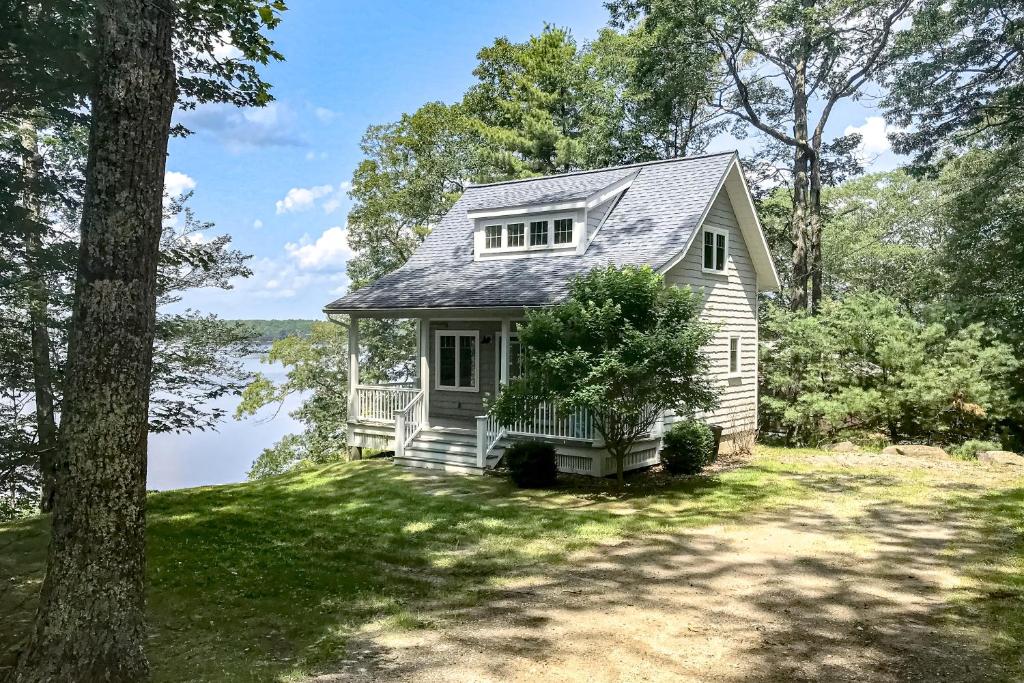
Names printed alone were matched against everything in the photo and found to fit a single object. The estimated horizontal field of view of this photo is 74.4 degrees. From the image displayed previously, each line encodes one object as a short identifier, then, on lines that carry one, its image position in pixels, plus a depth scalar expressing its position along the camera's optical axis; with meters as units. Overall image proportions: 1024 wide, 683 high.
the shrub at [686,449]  14.02
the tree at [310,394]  25.88
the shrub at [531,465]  12.89
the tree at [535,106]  29.06
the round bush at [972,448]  15.37
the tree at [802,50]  20.47
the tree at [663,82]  21.66
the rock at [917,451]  15.52
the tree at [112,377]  4.57
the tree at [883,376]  15.95
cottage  14.55
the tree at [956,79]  18.34
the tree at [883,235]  29.59
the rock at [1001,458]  14.36
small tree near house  11.31
